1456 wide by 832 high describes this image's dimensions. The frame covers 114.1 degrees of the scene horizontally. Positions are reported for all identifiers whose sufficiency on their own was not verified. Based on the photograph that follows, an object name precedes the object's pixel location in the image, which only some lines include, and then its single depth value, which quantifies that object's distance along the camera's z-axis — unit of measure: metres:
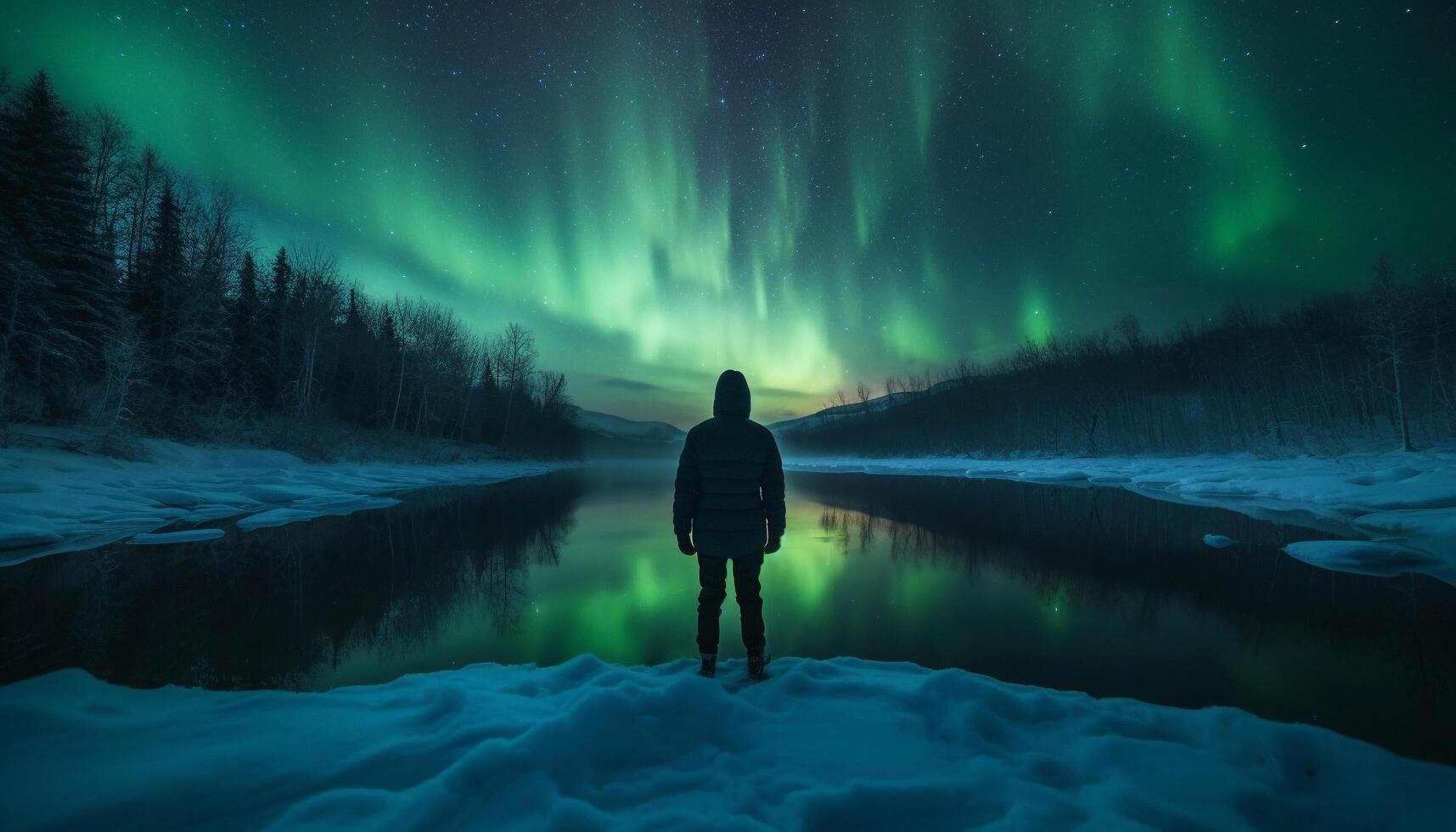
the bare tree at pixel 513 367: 52.88
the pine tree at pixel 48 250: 15.80
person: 3.88
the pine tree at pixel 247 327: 29.80
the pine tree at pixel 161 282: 23.50
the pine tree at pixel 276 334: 32.22
